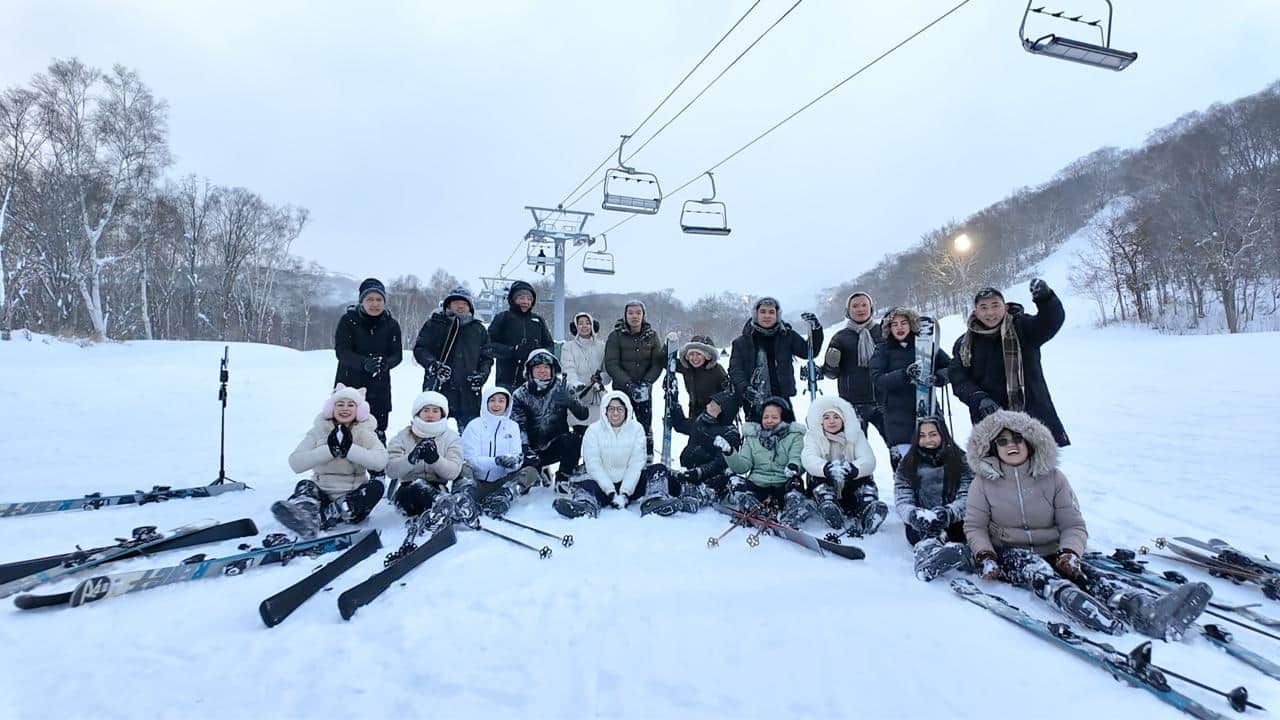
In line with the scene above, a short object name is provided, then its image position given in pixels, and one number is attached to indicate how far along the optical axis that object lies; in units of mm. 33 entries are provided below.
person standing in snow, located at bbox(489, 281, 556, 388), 6242
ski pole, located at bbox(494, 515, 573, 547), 3833
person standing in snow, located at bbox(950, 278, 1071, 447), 4020
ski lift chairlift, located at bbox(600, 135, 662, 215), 10078
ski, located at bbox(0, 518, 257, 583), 3010
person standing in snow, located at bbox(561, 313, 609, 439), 6758
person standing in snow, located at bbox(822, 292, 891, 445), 5176
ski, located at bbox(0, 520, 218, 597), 2837
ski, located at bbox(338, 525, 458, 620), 2686
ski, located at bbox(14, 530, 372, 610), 2691
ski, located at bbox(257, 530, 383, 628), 2562
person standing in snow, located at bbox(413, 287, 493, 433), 5781
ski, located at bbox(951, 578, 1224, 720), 2010
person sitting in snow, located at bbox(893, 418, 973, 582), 3568
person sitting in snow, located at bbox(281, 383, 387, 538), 4105
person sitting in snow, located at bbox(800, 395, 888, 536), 4180
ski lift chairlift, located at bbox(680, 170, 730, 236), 10086
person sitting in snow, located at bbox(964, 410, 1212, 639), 2824
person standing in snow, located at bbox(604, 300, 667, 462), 6094
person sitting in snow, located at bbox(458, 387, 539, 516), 4938
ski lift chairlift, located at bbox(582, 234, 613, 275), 16180
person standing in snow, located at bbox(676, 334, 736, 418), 5766
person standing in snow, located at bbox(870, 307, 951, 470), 4586
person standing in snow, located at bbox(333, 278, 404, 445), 5252
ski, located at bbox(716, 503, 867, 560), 3568
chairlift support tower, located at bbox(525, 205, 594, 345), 16984
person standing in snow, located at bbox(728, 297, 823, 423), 5527
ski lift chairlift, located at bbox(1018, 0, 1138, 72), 4199
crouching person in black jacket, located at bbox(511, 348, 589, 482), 5648
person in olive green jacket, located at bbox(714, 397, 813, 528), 4672
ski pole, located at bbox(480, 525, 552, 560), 3602
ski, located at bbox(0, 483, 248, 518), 4238
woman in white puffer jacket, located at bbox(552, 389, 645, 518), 4891
